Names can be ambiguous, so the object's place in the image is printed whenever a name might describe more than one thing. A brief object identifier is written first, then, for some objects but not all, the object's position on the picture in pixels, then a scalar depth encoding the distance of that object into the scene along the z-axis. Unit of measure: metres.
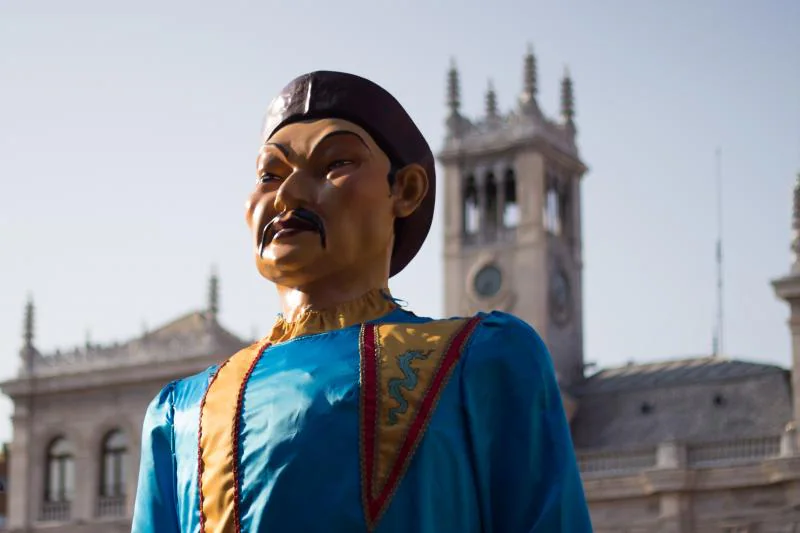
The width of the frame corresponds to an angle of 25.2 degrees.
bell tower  37.66
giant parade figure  4.14
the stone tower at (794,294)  30.84
